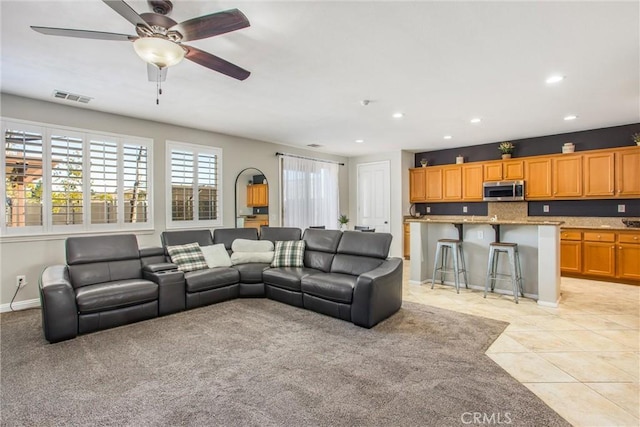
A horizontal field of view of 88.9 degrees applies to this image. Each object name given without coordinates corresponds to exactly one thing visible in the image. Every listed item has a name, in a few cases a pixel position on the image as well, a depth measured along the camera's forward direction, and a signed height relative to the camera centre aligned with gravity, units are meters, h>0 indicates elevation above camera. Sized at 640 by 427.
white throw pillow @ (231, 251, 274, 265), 4.90 -0.66
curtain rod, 6.92 +1.27
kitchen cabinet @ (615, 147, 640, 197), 5.32 +0.63
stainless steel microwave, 6.38 +0.41
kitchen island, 4.14 -0.53
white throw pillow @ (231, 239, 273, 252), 5.04 -0.50
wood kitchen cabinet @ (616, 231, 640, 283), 5.15 -0.73
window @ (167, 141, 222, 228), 5.35 +0.49
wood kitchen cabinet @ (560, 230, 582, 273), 5.68 -0.72
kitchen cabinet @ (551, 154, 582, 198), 5.81 +0.64
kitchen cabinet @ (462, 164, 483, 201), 6.97 +0.65
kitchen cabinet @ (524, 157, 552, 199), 6.11 +0.64
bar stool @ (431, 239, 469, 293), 4.85 -0.75
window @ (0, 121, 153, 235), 3.98 +0.47
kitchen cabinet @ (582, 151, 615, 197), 5.53 +0.63
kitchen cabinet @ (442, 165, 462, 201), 7.27 +0.66
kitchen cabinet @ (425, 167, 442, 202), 7.59 +0.67
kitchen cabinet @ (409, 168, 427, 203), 7.85 +0.66
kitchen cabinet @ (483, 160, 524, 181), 6.43 +0.83
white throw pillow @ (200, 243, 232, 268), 4.63 -0.60
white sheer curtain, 7.03 +0.47
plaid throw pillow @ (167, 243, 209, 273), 4.40 -0.59
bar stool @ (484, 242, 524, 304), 4.31 -0.78
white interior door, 8.02 +0.43
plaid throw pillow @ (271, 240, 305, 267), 4.76 -0.60
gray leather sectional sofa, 3.28 -0.79
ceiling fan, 1.96 +1.18
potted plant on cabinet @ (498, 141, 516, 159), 6.53 +1.26
